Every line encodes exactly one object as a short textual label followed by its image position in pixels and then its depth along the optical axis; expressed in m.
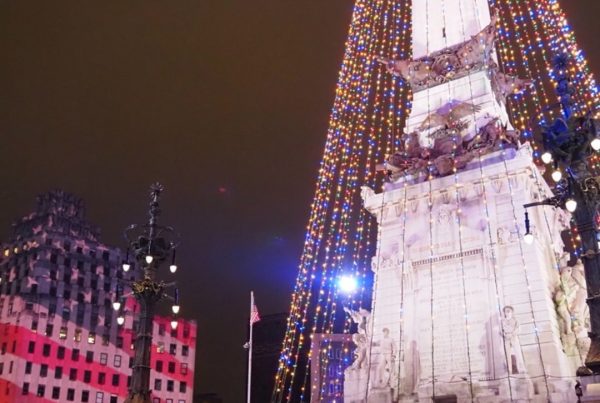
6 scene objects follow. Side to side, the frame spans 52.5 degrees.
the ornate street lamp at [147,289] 15.40
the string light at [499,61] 24.56
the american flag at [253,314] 28.41
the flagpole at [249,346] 27.14
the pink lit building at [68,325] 59.16
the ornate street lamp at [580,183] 11.54
